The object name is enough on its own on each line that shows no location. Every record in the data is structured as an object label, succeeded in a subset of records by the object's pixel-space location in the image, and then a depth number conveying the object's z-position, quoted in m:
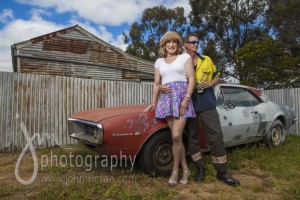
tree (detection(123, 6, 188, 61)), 33.75
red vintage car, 3.42
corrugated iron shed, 12.48
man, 3.51
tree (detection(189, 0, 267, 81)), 24.67
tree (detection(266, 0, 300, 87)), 16.11
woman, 3.29
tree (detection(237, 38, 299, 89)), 15.61
